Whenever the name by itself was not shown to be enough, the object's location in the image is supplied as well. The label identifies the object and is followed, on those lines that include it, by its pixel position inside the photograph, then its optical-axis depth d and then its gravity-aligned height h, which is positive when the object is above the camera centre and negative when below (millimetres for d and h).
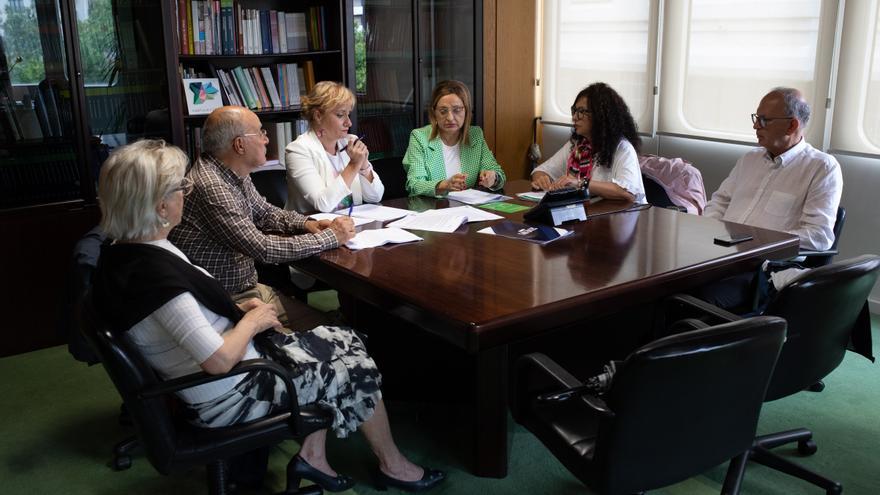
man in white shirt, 3008 -497
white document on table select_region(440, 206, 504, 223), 3064 -608
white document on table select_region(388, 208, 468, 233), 2904 -606
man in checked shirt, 2510 -515
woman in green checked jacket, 3728 -459
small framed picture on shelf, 4027 -175
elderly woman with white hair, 1810 -591
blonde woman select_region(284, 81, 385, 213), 3281 -431
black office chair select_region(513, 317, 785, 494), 1627 -749
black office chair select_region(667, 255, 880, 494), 2051 -709
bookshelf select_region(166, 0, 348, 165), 4059 +32
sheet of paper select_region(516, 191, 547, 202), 3465 -606
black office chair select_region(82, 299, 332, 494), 1807 -872
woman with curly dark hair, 3449 -415
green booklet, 3241 -612
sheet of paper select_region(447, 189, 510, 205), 3438 -607
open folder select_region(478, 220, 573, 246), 2727 -611
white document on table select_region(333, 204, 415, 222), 3117 -611
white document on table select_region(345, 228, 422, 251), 2658 -606
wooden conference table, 2016 -621
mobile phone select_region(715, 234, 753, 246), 2617 -608
